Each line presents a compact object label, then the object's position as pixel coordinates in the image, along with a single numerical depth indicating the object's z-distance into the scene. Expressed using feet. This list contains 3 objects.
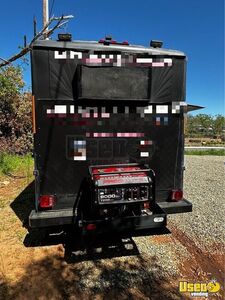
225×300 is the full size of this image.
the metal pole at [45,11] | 33.58
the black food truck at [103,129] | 13.52
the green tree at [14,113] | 47.19
